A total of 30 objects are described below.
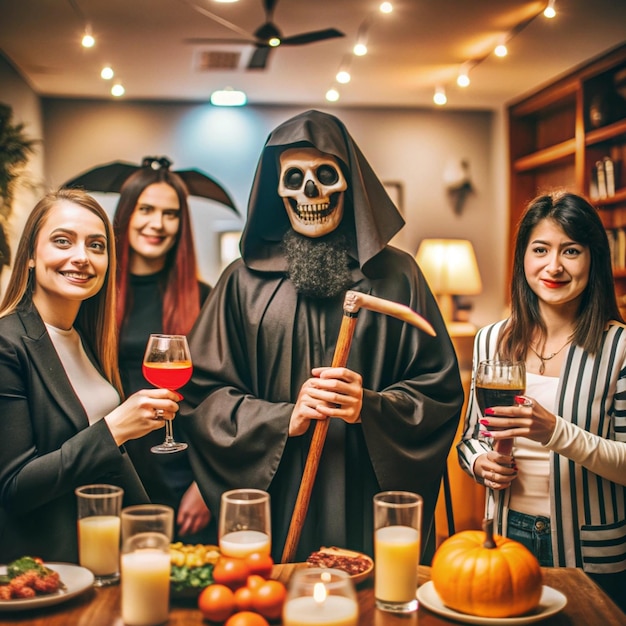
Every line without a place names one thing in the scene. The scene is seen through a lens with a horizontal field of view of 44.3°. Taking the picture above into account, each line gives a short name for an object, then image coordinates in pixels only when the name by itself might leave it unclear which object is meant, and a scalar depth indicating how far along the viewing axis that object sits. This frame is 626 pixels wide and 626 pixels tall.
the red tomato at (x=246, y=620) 1.37
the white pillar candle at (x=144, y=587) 1.44
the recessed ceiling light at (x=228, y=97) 3.88
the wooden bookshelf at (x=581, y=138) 4.12
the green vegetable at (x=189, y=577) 1.51
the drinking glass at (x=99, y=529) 1.58
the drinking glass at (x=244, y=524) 1.54
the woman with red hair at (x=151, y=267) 2.90
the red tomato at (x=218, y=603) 1.43
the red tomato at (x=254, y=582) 1.45
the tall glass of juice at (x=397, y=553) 1.49
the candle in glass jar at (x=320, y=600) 1.18
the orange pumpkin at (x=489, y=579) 1.46
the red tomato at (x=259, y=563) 1.52
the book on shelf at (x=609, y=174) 4.12
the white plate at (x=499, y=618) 1.45
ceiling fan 3.69
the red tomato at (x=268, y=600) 1.43
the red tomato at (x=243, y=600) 1.43
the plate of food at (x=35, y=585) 1.49
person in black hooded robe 2.29
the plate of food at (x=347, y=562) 1.59
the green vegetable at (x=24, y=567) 1.54
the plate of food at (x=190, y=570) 1.52
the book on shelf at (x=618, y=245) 4.14
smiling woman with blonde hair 1.96
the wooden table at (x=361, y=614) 1.46
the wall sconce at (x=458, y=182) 4.72
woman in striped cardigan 2.19
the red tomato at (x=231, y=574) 1.48
